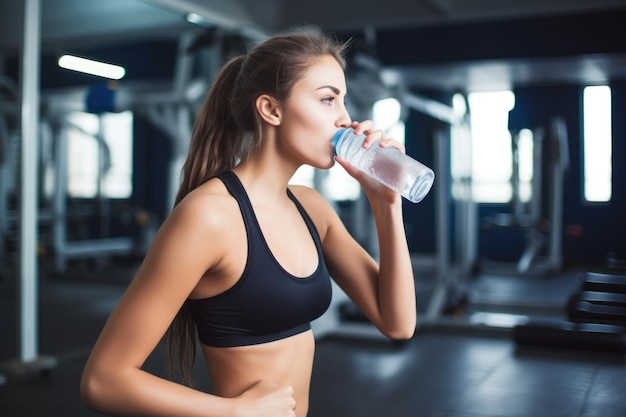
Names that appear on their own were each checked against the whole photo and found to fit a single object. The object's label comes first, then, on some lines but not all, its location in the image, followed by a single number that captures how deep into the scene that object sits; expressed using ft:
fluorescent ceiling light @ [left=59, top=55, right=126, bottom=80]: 10.62
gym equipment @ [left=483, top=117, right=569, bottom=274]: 18.38
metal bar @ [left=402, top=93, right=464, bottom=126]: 13.91
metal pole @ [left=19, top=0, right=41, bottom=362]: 9.24
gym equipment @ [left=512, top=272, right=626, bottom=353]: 9.86
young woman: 2.76
